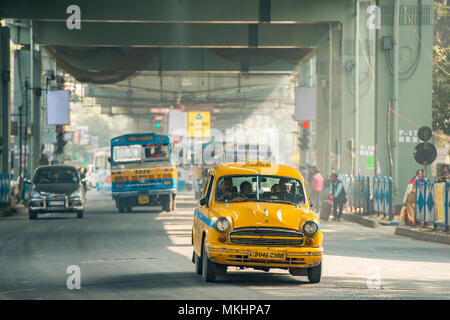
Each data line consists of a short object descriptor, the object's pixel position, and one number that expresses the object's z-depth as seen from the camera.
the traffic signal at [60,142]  56.12
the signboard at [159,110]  80.89
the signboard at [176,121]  67.81
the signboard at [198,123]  77.32
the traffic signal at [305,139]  53.03
